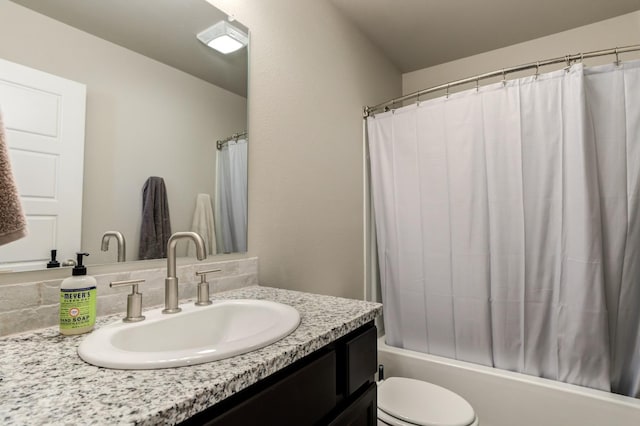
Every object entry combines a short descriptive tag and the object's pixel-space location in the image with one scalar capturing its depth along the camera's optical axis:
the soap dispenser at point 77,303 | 0.69
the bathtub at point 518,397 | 1.36
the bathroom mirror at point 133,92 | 0.80
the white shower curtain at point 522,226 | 1.43
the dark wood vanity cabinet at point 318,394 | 0.53
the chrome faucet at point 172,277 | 0.86
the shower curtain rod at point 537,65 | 1.42
